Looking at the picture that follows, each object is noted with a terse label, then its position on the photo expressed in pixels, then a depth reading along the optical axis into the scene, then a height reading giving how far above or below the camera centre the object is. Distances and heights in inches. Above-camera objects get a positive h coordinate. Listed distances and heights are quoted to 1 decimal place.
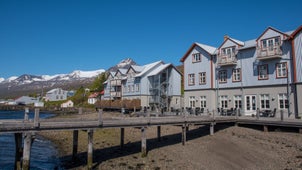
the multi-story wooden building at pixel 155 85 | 1708.9 +118.9
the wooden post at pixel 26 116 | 514.0 -35.9
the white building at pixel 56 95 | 4865.9 +107.0
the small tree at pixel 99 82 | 3094.0 +252.9
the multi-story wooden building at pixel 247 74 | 983.0 +135.5
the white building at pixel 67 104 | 3748.3 -62.3
